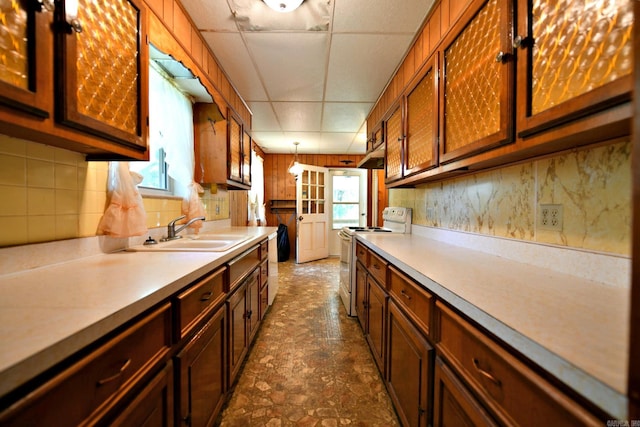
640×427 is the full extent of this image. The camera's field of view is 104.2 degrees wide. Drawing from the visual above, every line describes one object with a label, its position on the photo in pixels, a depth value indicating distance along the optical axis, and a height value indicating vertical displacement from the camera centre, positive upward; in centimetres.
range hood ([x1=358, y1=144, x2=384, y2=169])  263 +60
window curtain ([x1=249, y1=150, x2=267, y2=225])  445 +26
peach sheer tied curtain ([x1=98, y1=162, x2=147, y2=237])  125 +1
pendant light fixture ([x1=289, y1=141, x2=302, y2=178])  473 +79
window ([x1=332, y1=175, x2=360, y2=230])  565 +21
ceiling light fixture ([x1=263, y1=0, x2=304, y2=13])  146 +122
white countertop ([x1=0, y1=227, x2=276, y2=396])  43 -24
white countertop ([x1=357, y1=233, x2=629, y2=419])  40 -25
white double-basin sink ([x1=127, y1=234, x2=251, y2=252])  137 -22
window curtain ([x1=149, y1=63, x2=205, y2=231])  171 +57
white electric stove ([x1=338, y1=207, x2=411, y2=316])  247 -35
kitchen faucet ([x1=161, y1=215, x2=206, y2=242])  171 -14
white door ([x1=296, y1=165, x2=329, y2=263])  489 -10
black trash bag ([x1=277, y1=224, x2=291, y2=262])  511 -71
